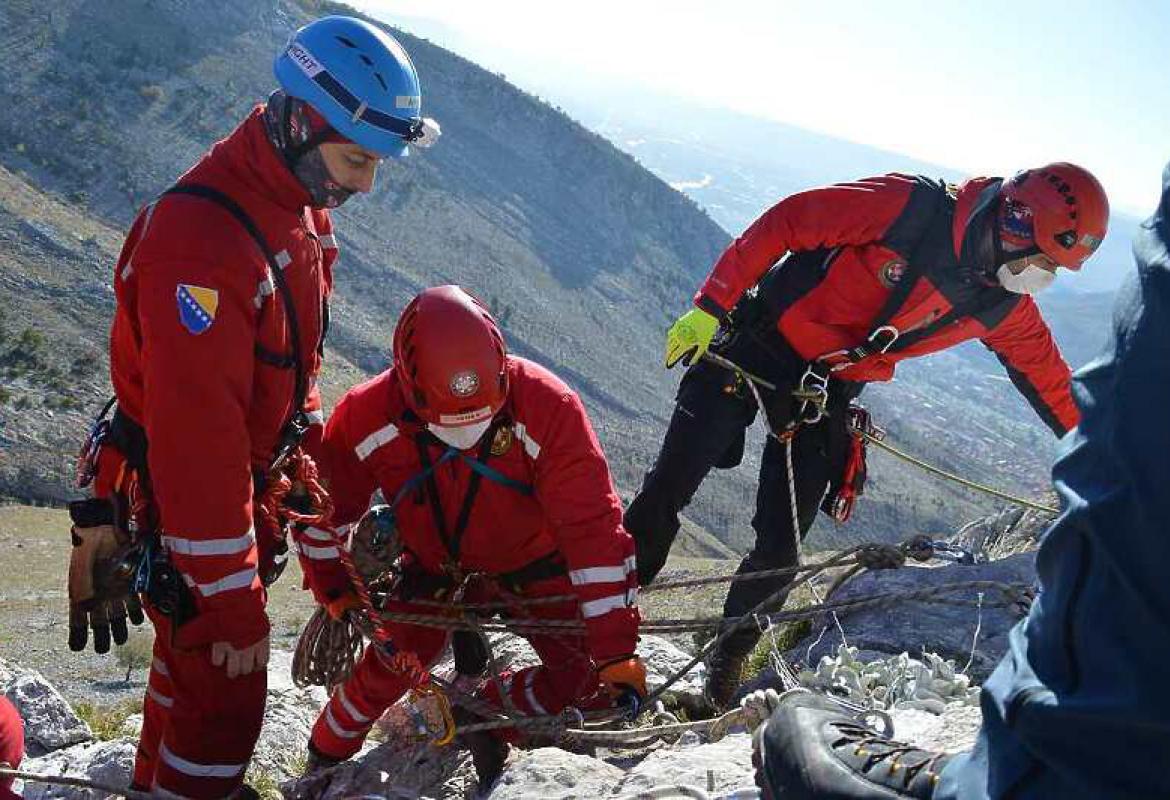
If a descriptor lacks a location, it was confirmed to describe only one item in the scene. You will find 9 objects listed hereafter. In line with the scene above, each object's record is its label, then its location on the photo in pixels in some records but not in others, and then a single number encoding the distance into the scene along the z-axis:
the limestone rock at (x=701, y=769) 3.49
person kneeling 4.25
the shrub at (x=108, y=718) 6.07
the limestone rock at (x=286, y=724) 5.28
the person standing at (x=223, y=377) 3.55
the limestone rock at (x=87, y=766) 4.80
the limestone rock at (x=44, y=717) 5.68
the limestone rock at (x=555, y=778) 3.73
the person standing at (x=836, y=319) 5.16
